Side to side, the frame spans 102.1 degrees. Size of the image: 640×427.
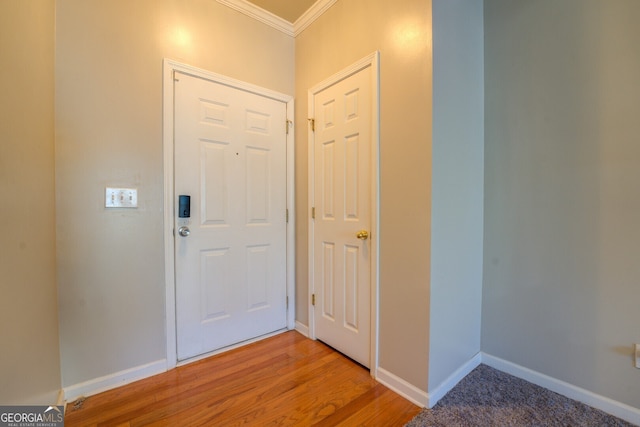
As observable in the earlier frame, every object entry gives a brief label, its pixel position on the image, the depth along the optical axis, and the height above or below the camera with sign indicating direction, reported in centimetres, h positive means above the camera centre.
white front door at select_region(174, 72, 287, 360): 185 -3
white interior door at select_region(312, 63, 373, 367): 177 -2
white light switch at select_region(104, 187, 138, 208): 158 +9
